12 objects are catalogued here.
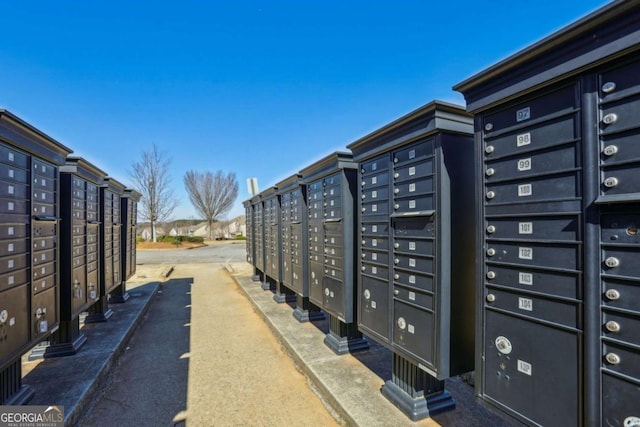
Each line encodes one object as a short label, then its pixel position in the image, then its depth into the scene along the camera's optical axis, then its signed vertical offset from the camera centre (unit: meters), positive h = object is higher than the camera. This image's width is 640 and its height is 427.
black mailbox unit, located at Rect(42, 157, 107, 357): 4.38 -0.50
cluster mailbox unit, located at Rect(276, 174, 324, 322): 5.70 -0.50
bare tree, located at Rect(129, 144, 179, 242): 27.25 +1.57
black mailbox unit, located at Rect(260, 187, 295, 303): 7.35 -0.56
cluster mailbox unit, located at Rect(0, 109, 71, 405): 2.84 -0.25
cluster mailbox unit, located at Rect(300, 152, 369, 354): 4.23 -0.40
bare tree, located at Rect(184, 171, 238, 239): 34.31 +2.53
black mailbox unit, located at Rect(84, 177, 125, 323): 6.06 -0.56
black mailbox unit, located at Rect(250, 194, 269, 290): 9.32 -0.67
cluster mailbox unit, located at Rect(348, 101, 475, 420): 2.61 -0.29
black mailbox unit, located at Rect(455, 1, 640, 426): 1.50 -0.05
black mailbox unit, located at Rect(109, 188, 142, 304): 7.73 -0.65
